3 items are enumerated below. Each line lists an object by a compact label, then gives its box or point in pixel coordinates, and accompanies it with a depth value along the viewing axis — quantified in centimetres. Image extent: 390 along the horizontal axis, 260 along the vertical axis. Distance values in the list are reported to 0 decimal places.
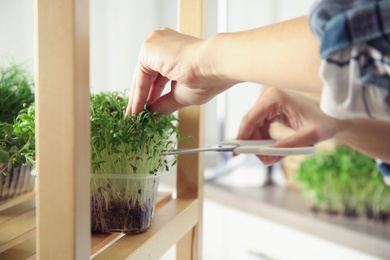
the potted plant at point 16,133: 65
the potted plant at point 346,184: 198
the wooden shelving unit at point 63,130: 48
